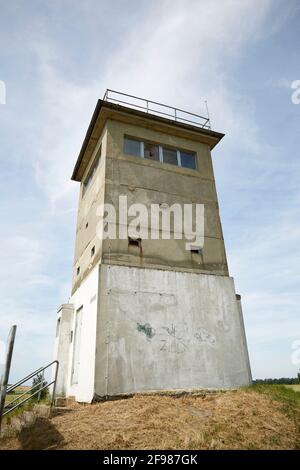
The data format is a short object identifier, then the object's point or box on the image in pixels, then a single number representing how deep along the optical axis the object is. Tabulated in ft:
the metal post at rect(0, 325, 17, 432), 14.71
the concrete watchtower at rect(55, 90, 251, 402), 26.45
